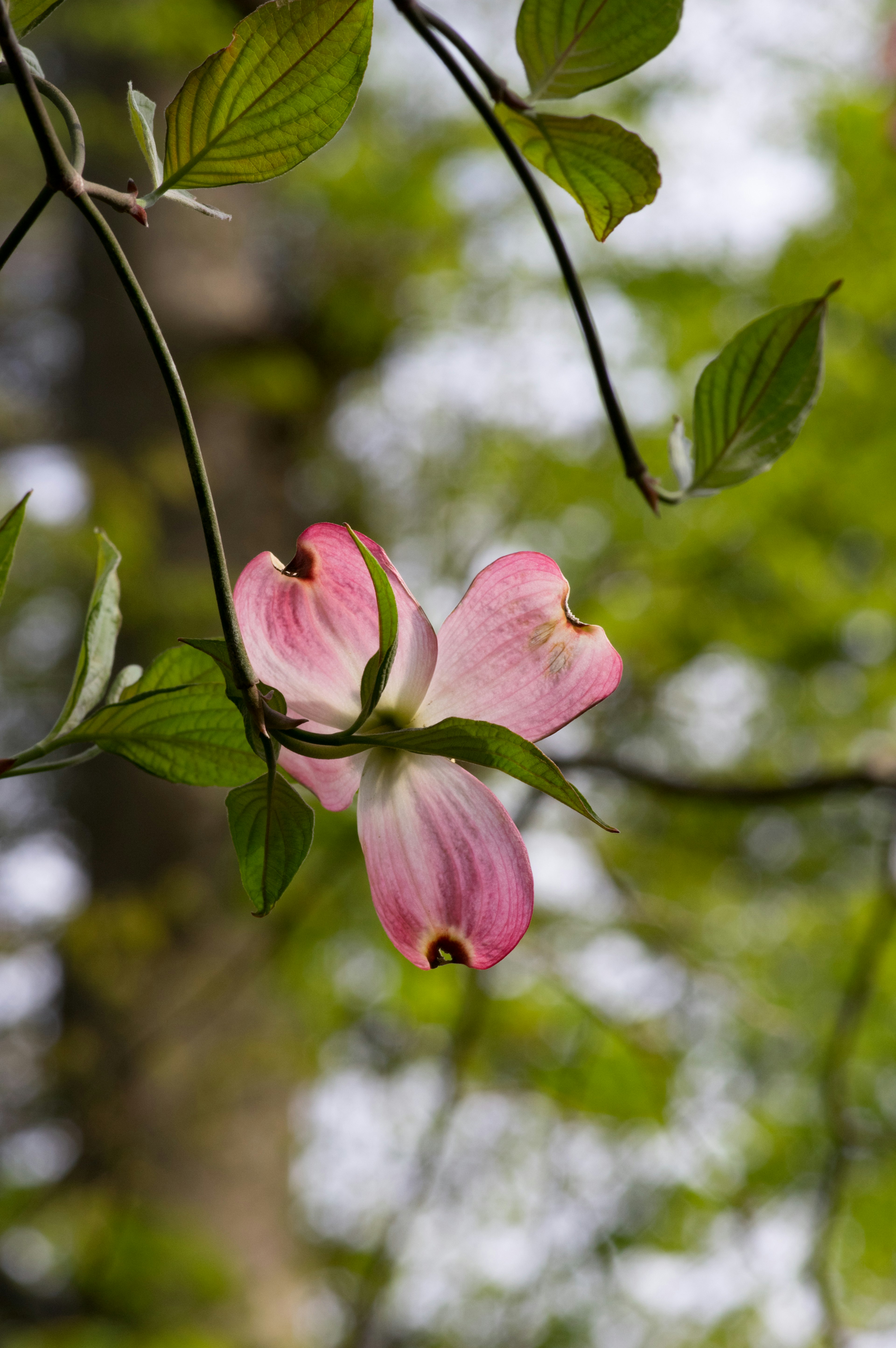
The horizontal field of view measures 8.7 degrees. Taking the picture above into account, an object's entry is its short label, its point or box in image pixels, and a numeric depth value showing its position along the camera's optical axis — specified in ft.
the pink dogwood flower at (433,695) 3.33
